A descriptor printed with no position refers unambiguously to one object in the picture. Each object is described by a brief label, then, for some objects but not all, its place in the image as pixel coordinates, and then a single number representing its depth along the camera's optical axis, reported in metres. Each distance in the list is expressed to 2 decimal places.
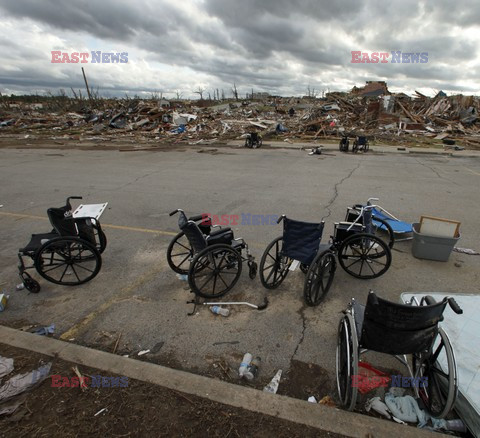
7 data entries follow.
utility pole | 37.31
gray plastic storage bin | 4.34
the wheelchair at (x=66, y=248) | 3.80
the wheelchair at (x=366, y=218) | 4.11
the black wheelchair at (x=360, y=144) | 14.03
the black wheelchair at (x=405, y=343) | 2.07
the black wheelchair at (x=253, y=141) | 16.03
